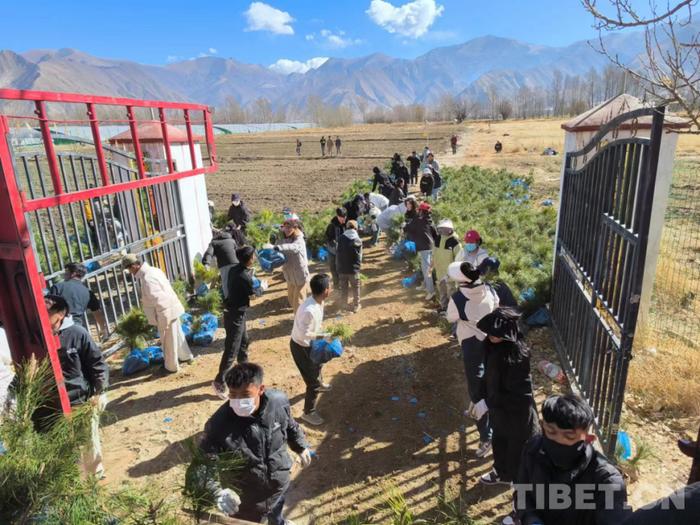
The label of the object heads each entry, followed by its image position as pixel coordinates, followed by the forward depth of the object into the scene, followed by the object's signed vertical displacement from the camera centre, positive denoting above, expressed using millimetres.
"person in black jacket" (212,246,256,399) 5102 -1925
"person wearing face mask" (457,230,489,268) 5535 -1529
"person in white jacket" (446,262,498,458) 4043 -1746
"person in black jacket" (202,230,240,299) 6672 -1673
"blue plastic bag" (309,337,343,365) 4391 -2081
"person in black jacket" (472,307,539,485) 3199 -1891
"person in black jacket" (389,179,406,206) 13141 -2003
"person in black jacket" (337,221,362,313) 7164 -2081
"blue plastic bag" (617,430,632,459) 3633 -2576
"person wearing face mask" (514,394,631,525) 2189 -1744
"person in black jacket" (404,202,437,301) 7301 -1760
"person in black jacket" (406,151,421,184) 19016 -1762
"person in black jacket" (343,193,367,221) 9570 -1668
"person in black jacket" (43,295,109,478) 3432 -1678
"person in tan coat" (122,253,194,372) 5266 -1960
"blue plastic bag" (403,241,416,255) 9180 -2426
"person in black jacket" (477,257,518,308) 4398 -1647
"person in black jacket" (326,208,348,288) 7809 -1706
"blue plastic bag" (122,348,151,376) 5887 -2822
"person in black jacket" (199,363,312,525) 2711 -1783
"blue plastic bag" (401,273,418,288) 8422 -2827
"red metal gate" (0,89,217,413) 2984 -802
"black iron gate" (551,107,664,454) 3201 -1252
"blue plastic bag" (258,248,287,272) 6312 -1705
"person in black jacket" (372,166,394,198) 13641 -1710
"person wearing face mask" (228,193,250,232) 10109 -1745
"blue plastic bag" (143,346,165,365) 6055 -2814
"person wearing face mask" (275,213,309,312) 6496 -1772
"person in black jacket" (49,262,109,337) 5168 -1679
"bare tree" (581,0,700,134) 3090 +410
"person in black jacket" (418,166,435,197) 13961 -1784
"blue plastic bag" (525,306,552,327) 6258 -2689
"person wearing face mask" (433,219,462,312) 6387 -1830
